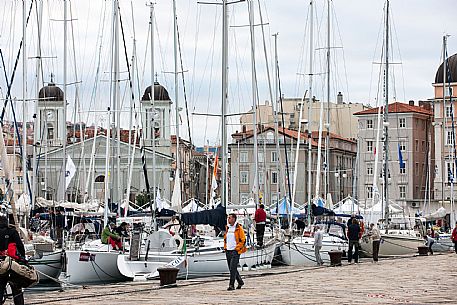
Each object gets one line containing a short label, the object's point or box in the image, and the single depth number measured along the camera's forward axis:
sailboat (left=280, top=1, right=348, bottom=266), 42.56
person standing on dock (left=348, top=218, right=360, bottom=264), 40.41
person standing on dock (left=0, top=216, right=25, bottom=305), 19.17
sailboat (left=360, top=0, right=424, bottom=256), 51.03
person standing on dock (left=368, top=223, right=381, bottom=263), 42.06
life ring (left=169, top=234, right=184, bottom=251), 35.56
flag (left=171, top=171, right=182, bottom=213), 43.46
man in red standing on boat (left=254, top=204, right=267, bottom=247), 39.25
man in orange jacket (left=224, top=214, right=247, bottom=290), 25.12
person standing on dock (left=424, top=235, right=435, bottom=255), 53.73
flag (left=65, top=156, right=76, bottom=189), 51.09
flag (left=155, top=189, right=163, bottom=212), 56.22
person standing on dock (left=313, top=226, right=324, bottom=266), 41.00
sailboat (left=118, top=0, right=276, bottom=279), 34.56
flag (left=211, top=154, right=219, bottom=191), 49.97
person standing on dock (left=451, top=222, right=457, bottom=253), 49.25
